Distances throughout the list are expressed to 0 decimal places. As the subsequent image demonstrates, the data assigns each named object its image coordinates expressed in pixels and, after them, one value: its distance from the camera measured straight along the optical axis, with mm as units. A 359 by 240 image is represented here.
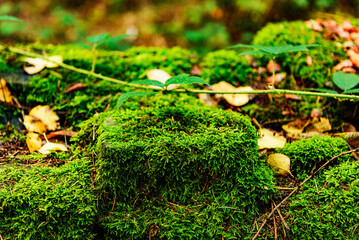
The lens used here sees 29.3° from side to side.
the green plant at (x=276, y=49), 867
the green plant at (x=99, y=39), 951
